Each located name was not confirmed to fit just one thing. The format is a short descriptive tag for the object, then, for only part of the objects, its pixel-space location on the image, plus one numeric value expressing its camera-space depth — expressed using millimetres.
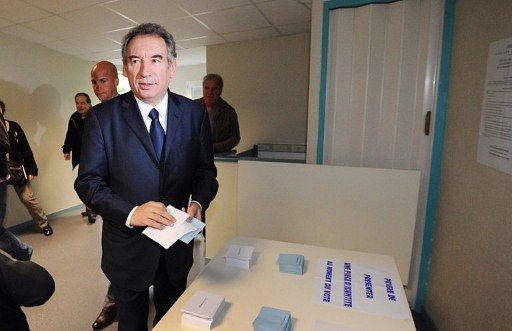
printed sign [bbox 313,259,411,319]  848
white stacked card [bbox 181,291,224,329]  760
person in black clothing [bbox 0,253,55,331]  800
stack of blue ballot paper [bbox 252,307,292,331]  715
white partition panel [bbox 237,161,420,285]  1819
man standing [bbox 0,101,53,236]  3080
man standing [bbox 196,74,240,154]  2551
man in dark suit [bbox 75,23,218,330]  926
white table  780
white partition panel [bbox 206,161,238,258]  2301
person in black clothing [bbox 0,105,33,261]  2096
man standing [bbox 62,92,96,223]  3213
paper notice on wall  1104
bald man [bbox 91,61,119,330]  1597
